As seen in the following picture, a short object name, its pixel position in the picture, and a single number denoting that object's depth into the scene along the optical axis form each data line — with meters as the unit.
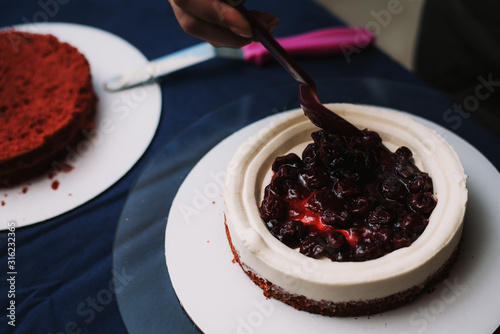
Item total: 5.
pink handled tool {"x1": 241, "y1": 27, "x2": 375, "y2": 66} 0.82
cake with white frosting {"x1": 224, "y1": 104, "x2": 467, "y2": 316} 0.58
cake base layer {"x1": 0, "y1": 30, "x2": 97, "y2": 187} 0.71
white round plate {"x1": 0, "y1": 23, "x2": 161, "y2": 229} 0.70
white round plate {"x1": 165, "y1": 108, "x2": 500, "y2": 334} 0.58
